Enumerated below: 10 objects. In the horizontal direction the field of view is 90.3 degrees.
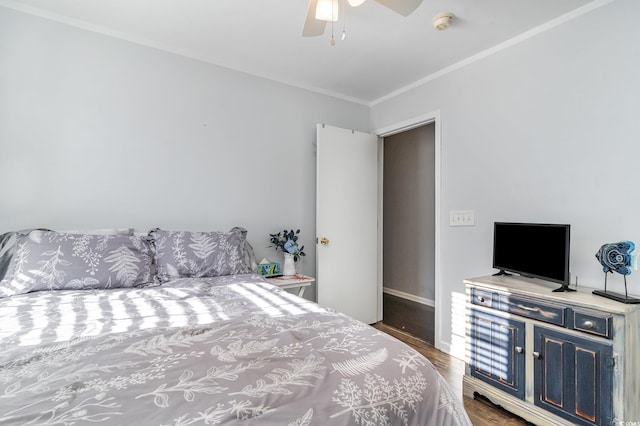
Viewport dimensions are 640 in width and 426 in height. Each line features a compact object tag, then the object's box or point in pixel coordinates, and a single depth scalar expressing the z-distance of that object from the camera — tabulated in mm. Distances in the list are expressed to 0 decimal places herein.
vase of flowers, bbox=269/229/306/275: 3027
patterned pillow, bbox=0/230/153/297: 1753
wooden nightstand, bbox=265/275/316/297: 2754
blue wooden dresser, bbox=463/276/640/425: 1519
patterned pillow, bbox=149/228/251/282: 2197
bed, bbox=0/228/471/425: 731
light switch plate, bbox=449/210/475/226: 2709
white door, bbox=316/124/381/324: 3242
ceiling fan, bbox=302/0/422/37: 1585
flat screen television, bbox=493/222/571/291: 1875
